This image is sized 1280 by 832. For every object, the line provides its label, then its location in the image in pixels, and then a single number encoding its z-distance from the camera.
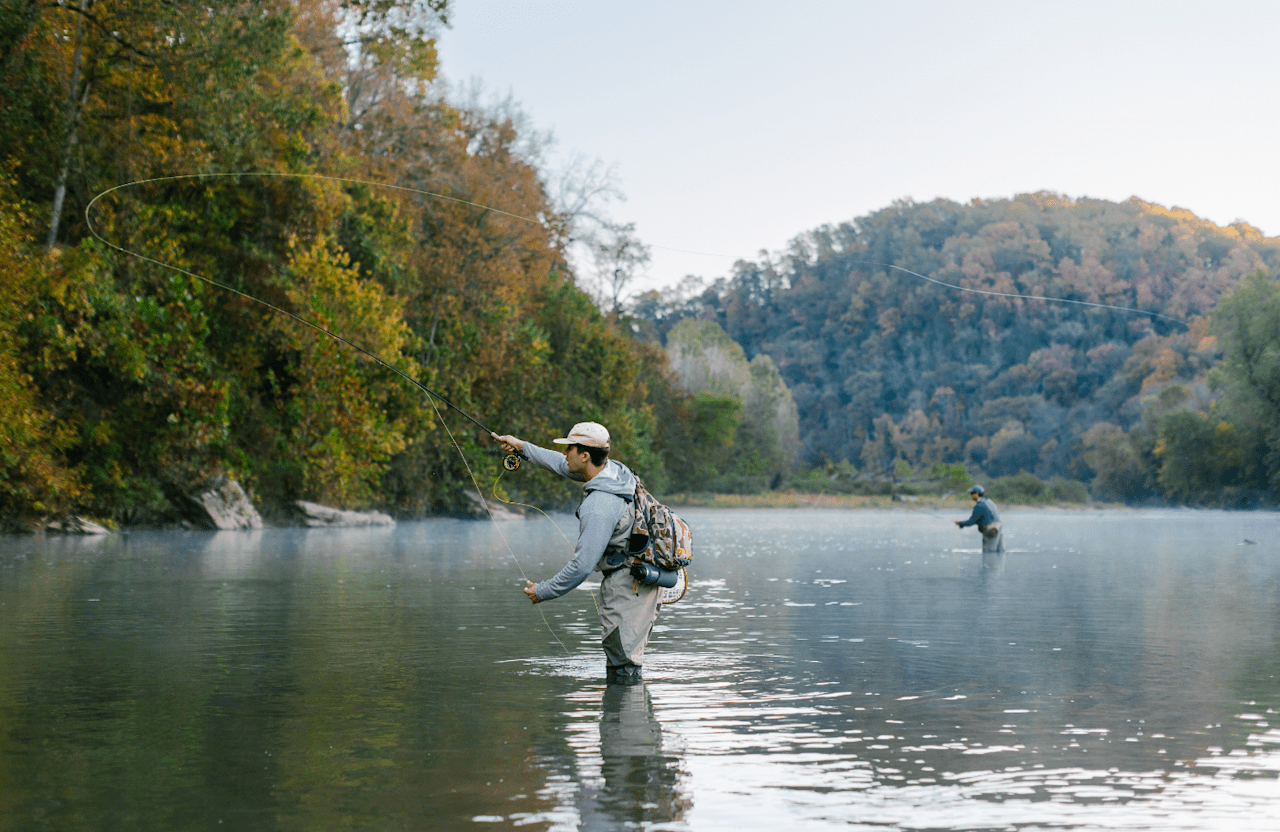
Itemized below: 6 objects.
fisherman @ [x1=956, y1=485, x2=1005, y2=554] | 26.44
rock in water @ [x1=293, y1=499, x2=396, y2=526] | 38.72
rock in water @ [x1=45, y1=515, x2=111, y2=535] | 30.25
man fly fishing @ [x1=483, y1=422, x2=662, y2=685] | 8.86
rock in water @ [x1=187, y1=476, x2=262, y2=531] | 34.25
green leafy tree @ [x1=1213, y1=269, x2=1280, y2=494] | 67.19
